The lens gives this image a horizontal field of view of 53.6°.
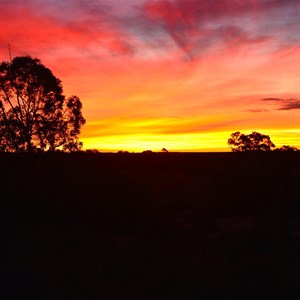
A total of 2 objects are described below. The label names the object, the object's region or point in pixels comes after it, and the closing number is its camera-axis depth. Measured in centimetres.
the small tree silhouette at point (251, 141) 5540
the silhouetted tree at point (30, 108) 2537
